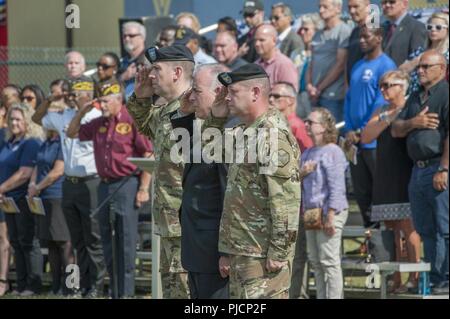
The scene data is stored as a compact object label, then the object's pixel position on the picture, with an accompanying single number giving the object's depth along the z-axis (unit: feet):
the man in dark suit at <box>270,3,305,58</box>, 44.32
